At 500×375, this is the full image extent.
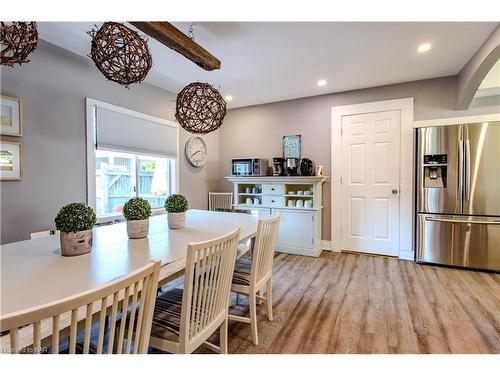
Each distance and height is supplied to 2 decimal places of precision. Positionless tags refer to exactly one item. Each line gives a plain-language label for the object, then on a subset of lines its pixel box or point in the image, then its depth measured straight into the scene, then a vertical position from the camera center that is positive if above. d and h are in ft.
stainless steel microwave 14.05 +1.02
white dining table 2.91 -1.18
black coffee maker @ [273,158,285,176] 13.80 +1.01
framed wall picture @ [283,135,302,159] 14.23 +2.14
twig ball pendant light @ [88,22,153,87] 4.82 +2.57
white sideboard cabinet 12.71 -1.11
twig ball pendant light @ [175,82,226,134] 7.23 +2.24
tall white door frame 11.81 +0.79
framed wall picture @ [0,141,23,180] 7.04 +0.72
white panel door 12.21 +0.11
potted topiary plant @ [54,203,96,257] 4.19 -0.71
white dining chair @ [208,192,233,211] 15.69 -0.93
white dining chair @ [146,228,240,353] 3.78 -1.95
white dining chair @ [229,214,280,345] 5.81 -2.11
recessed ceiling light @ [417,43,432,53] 8.45 +4.62
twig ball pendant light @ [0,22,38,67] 3.97 +2.34
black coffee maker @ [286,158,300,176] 13.46 +0.93
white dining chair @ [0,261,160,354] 1.92 -1.18
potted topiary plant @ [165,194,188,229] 6.53 -0.66
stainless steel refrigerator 9.96 -0.46
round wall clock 14.08 +1.91
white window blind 9.71 +2.20
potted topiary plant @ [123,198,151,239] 5.35 -0.66
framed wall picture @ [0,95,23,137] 7.02 +1.97
